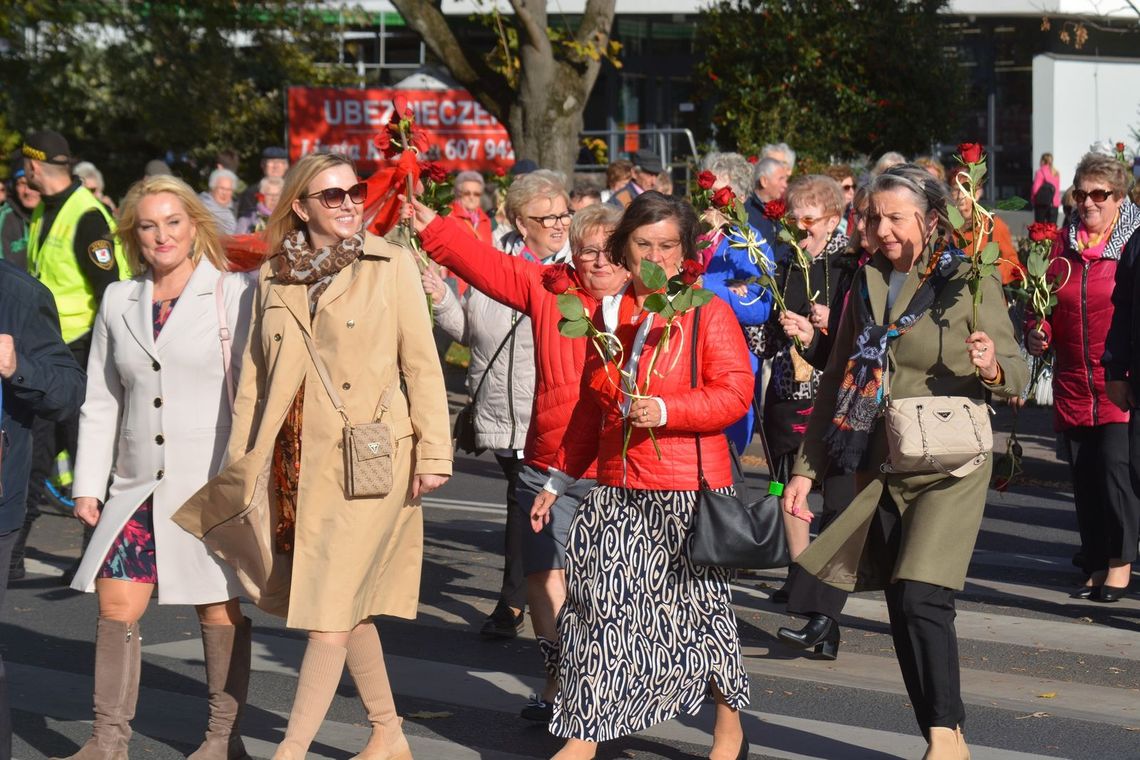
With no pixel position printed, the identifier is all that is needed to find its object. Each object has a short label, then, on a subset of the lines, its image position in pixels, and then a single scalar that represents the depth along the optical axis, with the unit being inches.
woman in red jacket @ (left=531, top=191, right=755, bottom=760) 325.3
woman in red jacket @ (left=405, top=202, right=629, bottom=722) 373.9
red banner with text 1570.6
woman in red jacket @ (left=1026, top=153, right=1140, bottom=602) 515.9
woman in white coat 343.3
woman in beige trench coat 325.8
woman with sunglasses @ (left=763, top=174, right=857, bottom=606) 474.5
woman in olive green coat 321.8
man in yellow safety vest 616.7
